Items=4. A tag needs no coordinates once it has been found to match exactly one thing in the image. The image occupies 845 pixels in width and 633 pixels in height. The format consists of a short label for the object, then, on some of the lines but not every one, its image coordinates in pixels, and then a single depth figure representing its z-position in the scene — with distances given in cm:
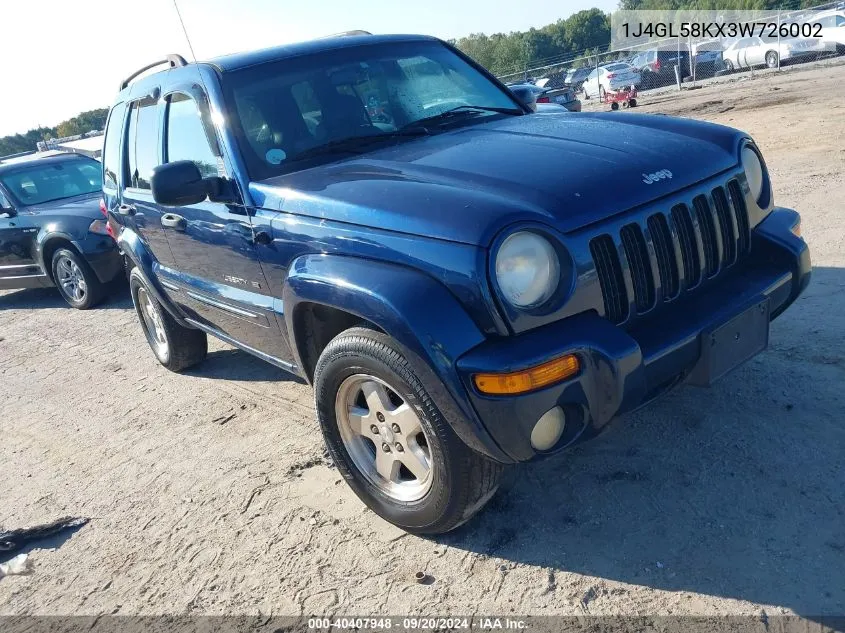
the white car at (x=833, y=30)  1970
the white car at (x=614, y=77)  2198
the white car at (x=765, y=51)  1984
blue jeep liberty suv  237
